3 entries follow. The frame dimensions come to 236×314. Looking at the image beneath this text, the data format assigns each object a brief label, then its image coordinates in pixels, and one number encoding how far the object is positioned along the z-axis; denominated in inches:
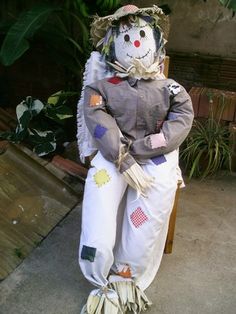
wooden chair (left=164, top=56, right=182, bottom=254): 87.0
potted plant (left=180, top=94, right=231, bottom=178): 119.3
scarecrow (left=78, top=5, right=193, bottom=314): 73.3
